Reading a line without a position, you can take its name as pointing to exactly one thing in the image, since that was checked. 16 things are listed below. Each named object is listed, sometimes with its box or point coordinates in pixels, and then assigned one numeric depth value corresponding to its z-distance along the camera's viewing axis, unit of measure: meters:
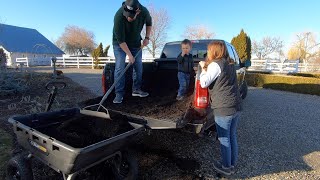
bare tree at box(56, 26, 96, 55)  57.97
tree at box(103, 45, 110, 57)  29.81
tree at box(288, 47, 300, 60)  58.63
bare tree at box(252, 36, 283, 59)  59.56
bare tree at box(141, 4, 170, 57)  35.28
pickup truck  3.10
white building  43.12
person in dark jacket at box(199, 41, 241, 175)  3.08
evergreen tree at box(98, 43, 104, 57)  28.58
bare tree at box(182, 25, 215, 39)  44.16
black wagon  2.21
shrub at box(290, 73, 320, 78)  16.59
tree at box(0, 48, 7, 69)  9.36
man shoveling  3.78
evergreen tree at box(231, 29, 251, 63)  23.31
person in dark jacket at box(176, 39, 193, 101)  4.33
